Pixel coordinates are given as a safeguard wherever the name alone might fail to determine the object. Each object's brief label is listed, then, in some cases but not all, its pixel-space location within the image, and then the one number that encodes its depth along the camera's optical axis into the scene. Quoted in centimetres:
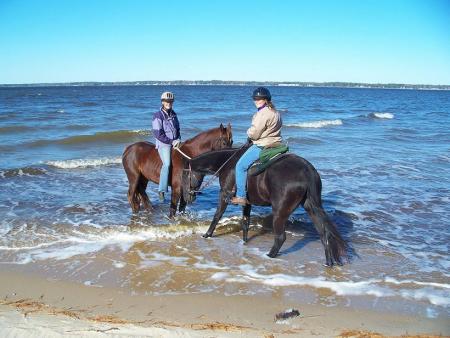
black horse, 647
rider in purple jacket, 845
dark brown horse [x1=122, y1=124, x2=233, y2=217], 832
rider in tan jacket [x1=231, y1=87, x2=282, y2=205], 677
